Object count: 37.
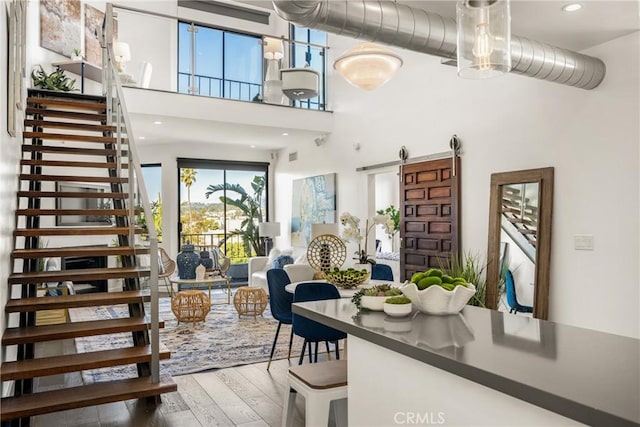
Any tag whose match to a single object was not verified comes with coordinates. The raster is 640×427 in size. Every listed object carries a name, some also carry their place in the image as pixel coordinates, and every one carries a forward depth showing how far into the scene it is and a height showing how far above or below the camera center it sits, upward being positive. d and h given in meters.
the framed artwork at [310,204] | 8.16 +0.20
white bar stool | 2.04 -0.77
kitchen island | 1.05 -0.40
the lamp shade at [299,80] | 6.95 +1.99
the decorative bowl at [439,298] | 1.85 -0.32
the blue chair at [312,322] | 3.56 -0.80
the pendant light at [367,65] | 4.34 +1.41
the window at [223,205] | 10.06 +0.19
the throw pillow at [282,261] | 7.48 -0.73
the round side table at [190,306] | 6.20 -1.22
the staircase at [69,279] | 3.09 -0.54
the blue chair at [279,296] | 4.19 -0.73
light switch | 4.05 -0.21
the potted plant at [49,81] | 6.47 +1.80
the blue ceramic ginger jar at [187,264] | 8.17 -0.87
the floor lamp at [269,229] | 9.46 -0.29
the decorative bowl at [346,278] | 3.86 -0.51
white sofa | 6.41 -0.84
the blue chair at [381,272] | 4.91 -0.59
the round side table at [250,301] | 6.66 -1.22
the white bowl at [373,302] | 1.98 -0.37
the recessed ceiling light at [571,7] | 3.16 +1.43
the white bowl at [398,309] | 1.88 -0.37
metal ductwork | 2.77 +1.19
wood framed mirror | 4.39 -0.10
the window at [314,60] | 8.06 +2.74
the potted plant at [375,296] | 1.99 -0.34
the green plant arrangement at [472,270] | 4.87 -0.57
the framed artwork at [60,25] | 7.34 +3.02
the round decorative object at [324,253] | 4.62 -0.37
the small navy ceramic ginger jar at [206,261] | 8.71 -0.87
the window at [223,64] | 9.27 +3.00
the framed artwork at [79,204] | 7.60 +0.14
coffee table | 7.23 -1.04
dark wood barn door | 5.46 +0.03
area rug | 4.40 -1.43
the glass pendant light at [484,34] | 2.27 +0.89
